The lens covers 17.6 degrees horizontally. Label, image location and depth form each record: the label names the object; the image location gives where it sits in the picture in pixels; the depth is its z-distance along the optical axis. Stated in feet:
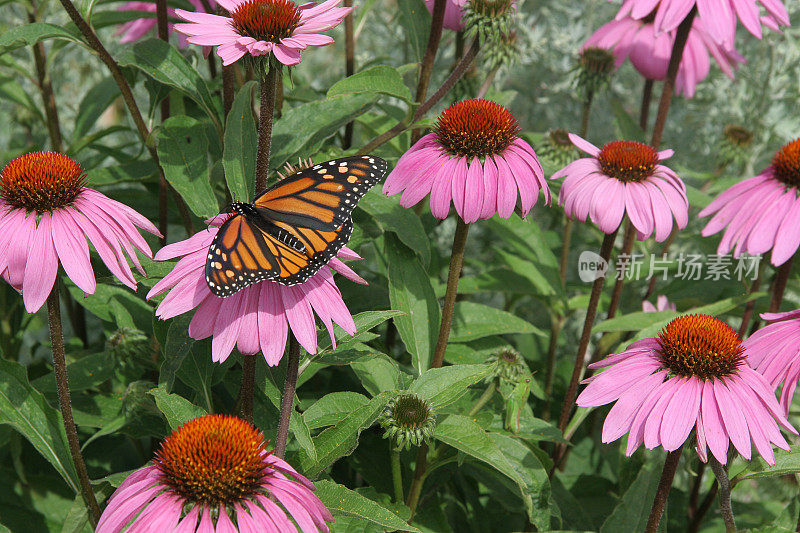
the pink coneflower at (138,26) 4.21
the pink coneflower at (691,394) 3.34
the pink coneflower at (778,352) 3.52
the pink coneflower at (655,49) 4.21
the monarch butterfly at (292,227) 3.29
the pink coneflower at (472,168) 3.54
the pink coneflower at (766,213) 3.71
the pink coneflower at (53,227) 3.35
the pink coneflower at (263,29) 3.42
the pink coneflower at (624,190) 3.66
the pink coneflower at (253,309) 3.32
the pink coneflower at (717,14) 3.81
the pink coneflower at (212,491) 3.19
